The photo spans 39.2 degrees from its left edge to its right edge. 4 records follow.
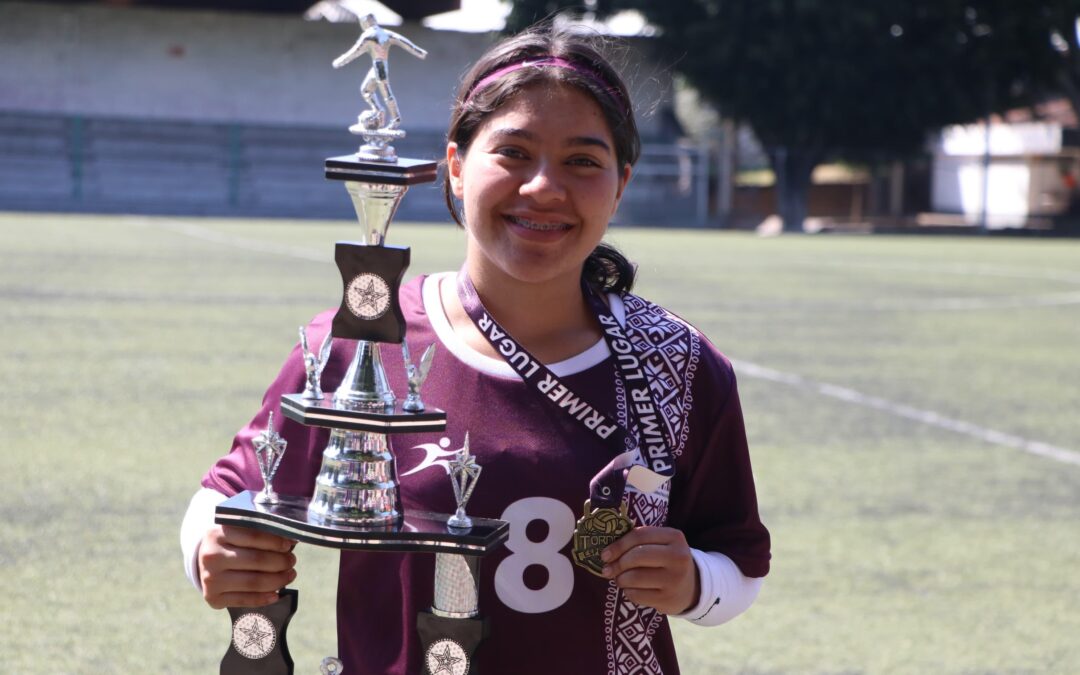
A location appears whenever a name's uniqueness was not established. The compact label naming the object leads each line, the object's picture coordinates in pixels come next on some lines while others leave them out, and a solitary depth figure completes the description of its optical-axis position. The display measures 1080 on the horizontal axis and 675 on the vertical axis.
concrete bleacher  30.09
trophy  1.83
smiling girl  2.06
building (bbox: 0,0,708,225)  30.45
